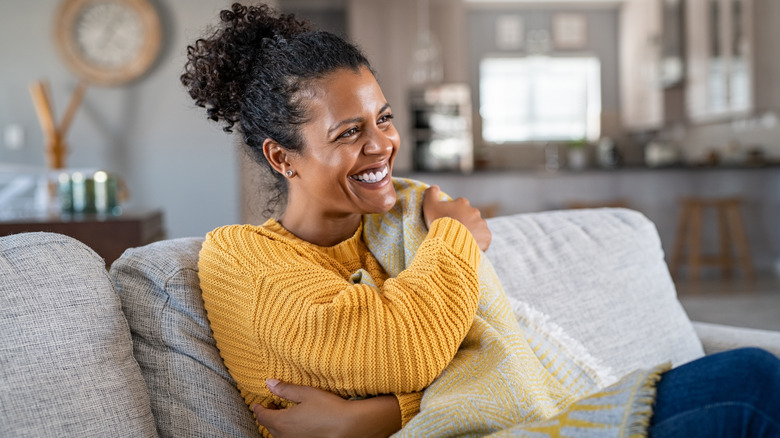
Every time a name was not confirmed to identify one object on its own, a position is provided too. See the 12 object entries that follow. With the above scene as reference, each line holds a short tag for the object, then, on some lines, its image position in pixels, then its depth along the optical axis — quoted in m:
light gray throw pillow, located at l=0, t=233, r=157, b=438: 0.99
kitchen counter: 6.20
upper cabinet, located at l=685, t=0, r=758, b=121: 5.99
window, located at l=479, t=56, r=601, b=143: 9.59
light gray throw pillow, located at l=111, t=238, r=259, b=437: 1.17
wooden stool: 5.81
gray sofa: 1.02
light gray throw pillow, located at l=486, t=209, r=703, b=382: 1.57
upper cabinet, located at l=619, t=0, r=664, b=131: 7.73
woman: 1.09
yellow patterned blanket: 0.86
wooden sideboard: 3.06
